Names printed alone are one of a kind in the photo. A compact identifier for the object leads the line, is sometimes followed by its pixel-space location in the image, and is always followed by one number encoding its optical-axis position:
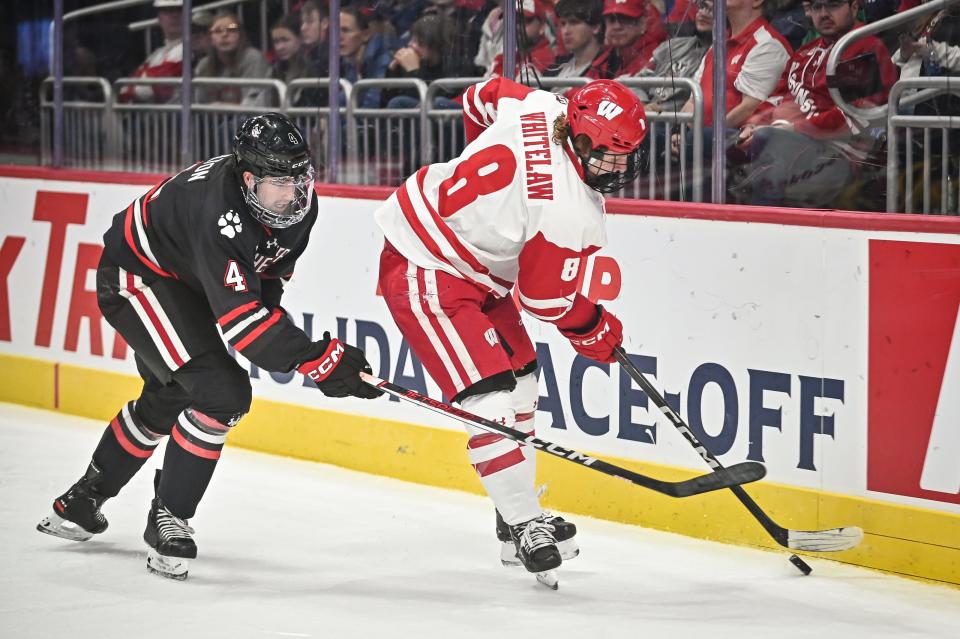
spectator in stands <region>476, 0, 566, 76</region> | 10.07
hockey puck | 7.83
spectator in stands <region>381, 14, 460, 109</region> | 10.48
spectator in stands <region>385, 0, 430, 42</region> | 10.60
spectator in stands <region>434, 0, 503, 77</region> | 10.16
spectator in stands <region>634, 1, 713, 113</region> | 8.99
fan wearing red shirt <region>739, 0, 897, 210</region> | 8.29
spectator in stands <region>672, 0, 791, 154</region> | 8.68
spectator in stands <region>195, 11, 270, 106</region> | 11.67
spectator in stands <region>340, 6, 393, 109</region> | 10.86
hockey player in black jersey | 7.13
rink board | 7.70
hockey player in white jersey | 7.05
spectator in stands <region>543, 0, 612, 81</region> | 9.55
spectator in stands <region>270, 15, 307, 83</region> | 11.34
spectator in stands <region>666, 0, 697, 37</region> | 9.05
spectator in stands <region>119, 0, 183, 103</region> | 12.03
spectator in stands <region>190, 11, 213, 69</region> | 11.84
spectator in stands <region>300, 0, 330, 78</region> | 11.09
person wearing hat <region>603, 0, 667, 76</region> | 9.27
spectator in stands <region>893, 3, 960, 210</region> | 7.84
